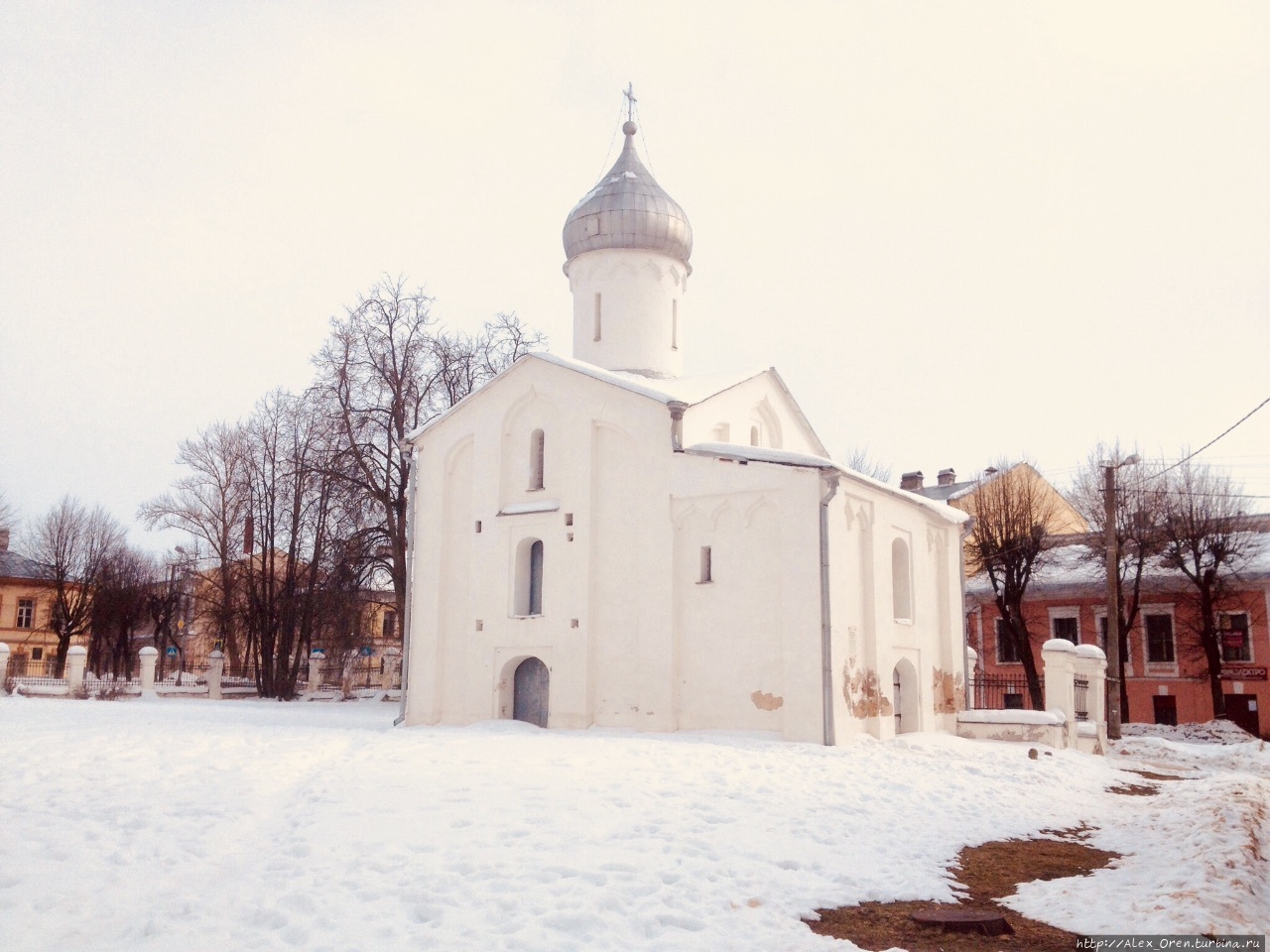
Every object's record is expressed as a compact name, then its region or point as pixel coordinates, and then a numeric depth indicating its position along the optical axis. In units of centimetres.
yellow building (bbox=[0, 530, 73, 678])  5047
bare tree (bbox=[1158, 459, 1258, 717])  2719
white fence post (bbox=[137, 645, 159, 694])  3084
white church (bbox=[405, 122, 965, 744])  1617
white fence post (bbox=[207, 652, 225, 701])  3138
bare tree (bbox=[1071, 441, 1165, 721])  2872
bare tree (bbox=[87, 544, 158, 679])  4288
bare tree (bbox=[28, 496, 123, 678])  4116
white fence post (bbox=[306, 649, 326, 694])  3362
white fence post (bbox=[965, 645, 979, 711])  2089
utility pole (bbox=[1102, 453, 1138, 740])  2152
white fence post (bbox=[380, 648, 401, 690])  3742
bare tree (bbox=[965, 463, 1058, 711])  2944
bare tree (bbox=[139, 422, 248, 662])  3444
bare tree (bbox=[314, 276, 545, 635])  2550
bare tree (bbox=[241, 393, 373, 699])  2552
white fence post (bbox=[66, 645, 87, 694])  2892
